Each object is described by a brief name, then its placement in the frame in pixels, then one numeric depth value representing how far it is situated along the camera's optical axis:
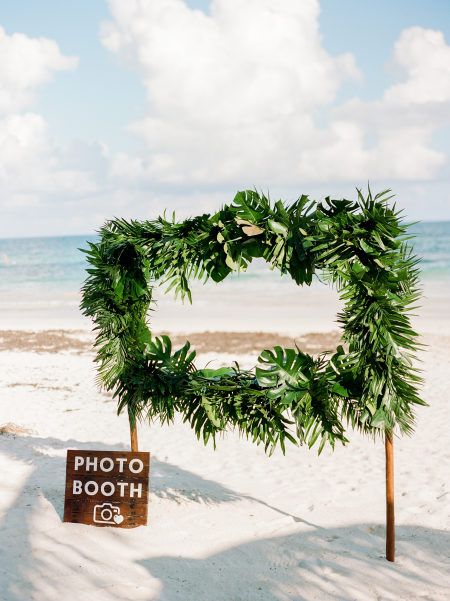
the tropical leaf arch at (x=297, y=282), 4.51
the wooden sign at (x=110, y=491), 5.20
